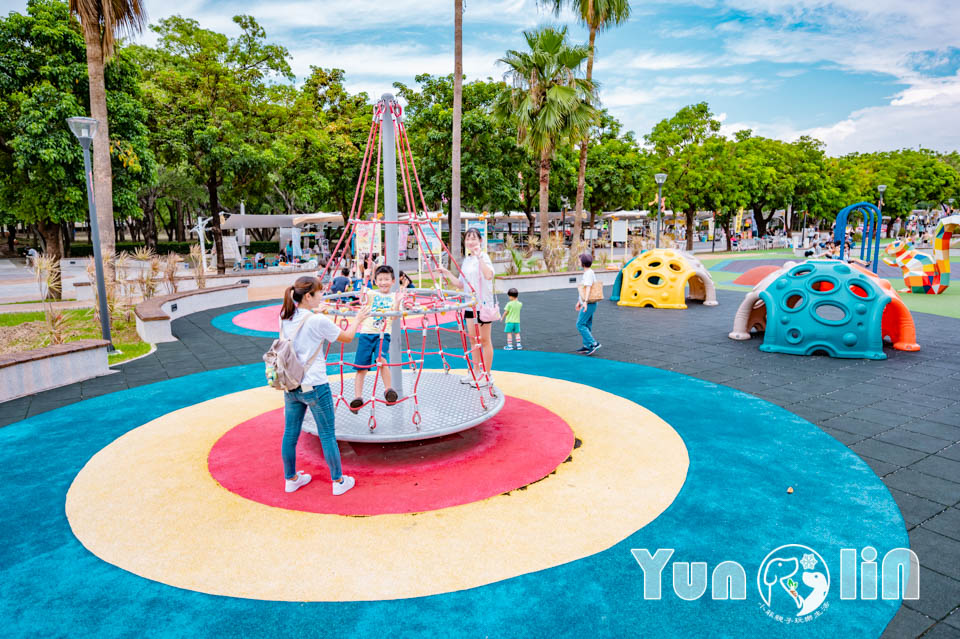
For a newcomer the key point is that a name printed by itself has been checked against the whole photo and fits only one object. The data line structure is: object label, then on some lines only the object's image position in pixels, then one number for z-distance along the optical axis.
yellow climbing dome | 15.21
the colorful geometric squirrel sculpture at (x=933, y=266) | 16.84
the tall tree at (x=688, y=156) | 36.06
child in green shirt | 10.02
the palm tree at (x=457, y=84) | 17.08
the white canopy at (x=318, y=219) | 29.50
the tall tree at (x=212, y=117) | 21.16
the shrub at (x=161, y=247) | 41.62
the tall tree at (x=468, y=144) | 28.59
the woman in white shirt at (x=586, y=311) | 9.38
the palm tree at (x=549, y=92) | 20.42
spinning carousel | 5.35
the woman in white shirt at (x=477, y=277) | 6.61
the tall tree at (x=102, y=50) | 13.38
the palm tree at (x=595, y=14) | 21.92
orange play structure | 9.75
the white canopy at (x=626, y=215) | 41.12
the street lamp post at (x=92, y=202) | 9.12
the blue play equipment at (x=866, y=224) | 16.70
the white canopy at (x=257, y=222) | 29.55
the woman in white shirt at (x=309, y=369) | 4.28
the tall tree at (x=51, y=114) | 15.94
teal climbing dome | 9.24
